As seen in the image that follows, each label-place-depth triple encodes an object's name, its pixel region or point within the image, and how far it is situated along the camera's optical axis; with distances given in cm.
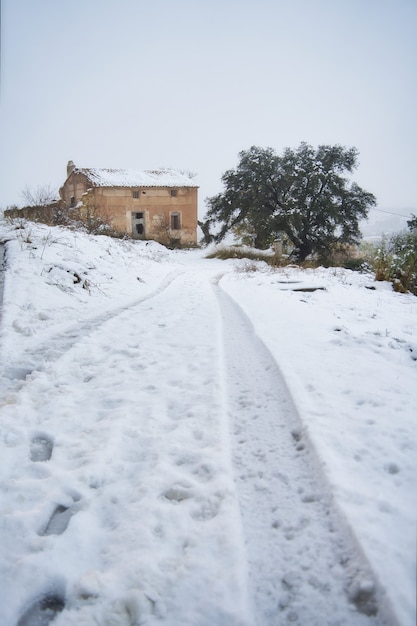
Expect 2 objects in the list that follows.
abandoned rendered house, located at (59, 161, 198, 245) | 2512
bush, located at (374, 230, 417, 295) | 914
